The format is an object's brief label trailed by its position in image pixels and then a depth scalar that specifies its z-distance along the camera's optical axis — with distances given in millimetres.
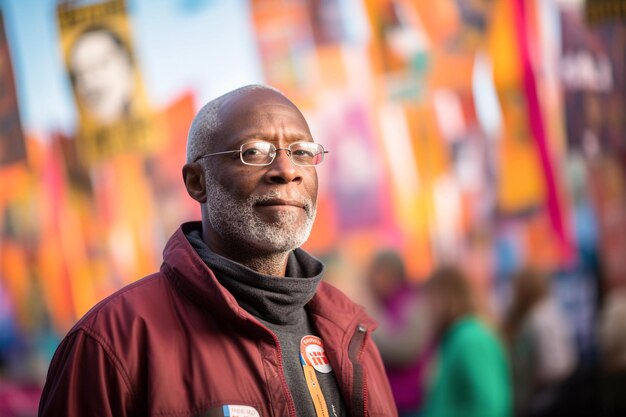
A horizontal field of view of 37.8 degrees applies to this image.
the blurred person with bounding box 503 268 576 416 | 5805
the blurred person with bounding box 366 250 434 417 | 5766
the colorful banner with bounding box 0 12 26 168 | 7430
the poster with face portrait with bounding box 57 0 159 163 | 6832
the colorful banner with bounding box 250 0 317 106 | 6148
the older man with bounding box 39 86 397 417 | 1697
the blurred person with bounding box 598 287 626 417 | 6449
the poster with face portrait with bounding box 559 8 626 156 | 6539
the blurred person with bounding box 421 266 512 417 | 4062
